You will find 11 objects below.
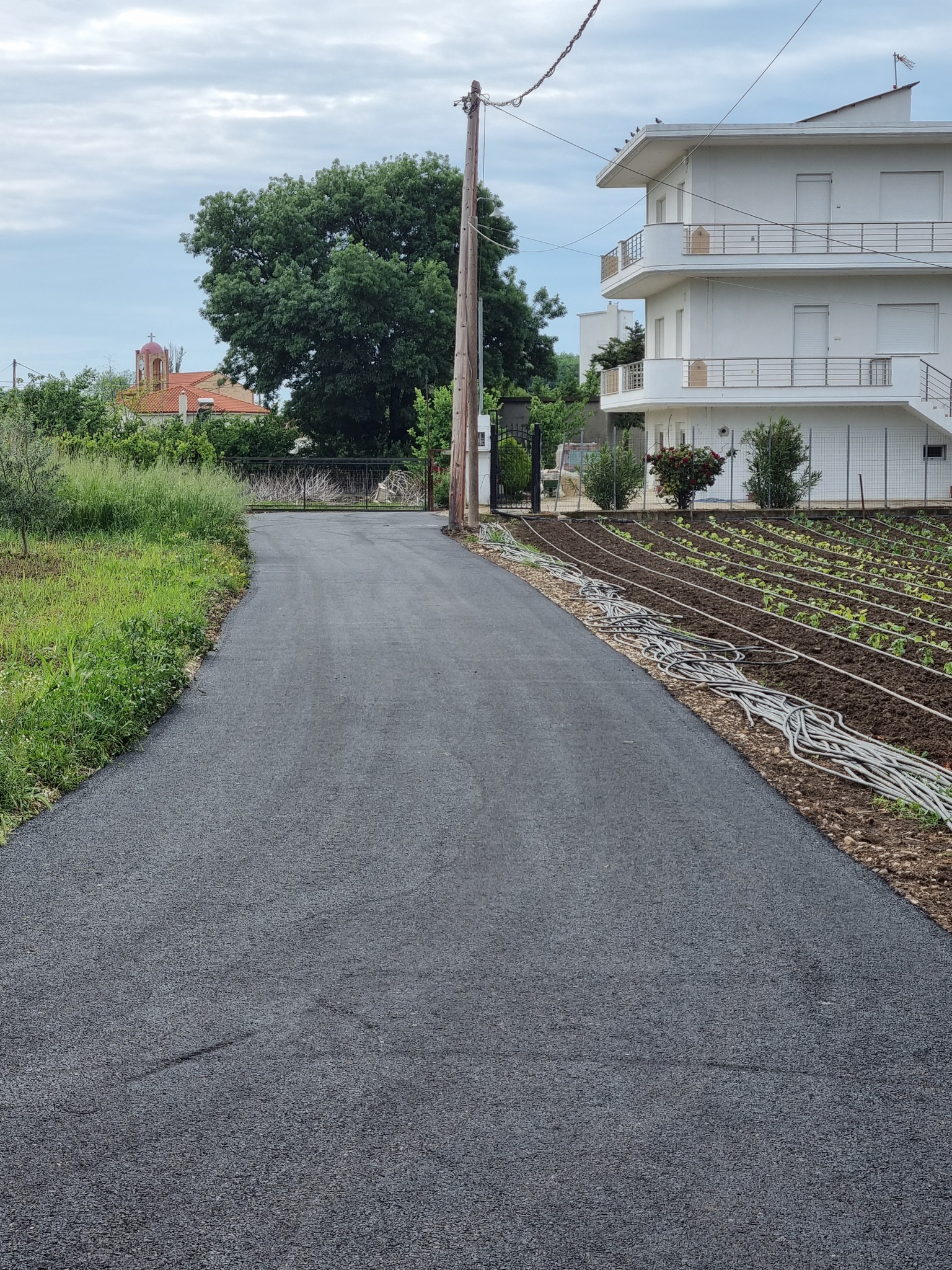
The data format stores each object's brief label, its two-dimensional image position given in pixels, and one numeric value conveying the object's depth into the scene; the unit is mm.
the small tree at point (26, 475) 18094
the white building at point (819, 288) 34844
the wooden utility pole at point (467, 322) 24172
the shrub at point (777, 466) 30047
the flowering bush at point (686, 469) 29609
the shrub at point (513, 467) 33156
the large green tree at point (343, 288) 45969
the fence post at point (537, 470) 29484
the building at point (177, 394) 66938
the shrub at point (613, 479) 30609
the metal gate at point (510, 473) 31234
